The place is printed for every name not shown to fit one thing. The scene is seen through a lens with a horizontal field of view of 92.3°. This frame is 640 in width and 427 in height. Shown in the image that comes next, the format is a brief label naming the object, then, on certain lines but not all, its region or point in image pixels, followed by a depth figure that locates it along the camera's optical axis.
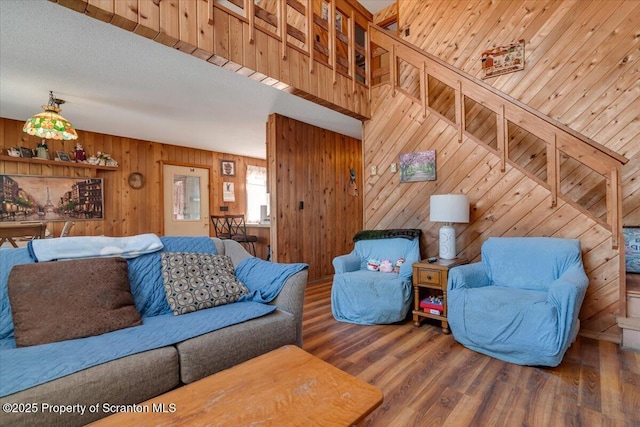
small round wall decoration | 5.36
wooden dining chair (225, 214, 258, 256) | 4.83
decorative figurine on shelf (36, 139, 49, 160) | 4.38
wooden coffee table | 0.90
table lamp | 2.73
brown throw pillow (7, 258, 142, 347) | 1.39
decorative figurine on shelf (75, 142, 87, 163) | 4.72
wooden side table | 2.60
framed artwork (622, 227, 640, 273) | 2.76
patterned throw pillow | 1.81
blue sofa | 1.10
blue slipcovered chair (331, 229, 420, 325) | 2.74
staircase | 2.32
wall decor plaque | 3.48
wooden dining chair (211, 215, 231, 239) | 5.00
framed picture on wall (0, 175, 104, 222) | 4.20
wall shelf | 4.15
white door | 5.85
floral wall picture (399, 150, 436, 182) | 3.33
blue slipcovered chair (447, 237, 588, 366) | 1.91
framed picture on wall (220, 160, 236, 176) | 6.66
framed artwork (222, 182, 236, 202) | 6.64
